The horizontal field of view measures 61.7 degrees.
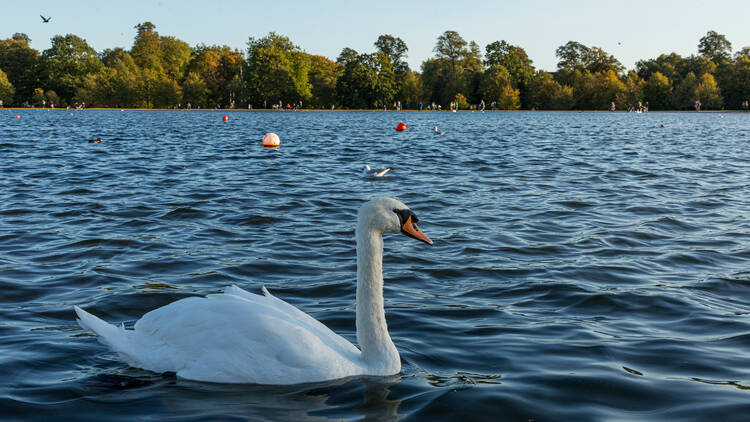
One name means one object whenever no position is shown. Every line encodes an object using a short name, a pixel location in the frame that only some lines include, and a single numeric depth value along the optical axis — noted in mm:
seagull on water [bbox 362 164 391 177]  15211
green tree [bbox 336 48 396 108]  117062
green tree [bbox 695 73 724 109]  105562
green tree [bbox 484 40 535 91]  126875
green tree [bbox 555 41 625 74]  135000
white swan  3834
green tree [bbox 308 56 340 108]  125375
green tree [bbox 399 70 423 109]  123375
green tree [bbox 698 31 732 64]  136625
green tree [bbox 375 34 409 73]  134500
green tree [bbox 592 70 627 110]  113194
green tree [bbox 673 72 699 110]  107125
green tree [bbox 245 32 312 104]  116375
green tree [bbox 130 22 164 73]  128375
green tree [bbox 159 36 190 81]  128500
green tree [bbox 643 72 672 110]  112188
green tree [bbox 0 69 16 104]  101975
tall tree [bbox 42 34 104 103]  111125
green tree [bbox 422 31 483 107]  122750
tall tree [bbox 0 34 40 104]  113688
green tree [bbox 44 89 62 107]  106375
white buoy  24467
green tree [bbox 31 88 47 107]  106550
